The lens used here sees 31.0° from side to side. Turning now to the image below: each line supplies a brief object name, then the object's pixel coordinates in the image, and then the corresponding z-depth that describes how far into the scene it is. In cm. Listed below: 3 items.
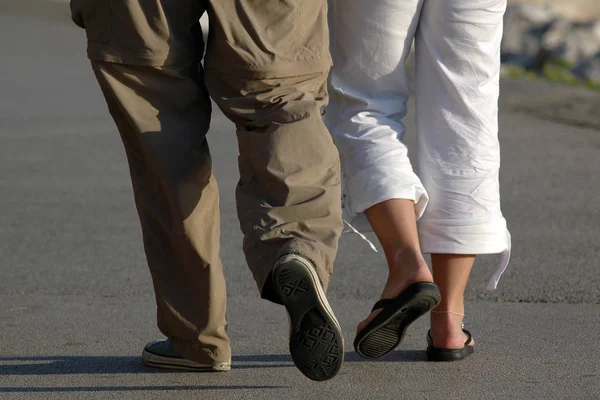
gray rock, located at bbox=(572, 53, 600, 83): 1595
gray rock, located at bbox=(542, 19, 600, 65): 1803
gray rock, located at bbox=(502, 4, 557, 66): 1841
